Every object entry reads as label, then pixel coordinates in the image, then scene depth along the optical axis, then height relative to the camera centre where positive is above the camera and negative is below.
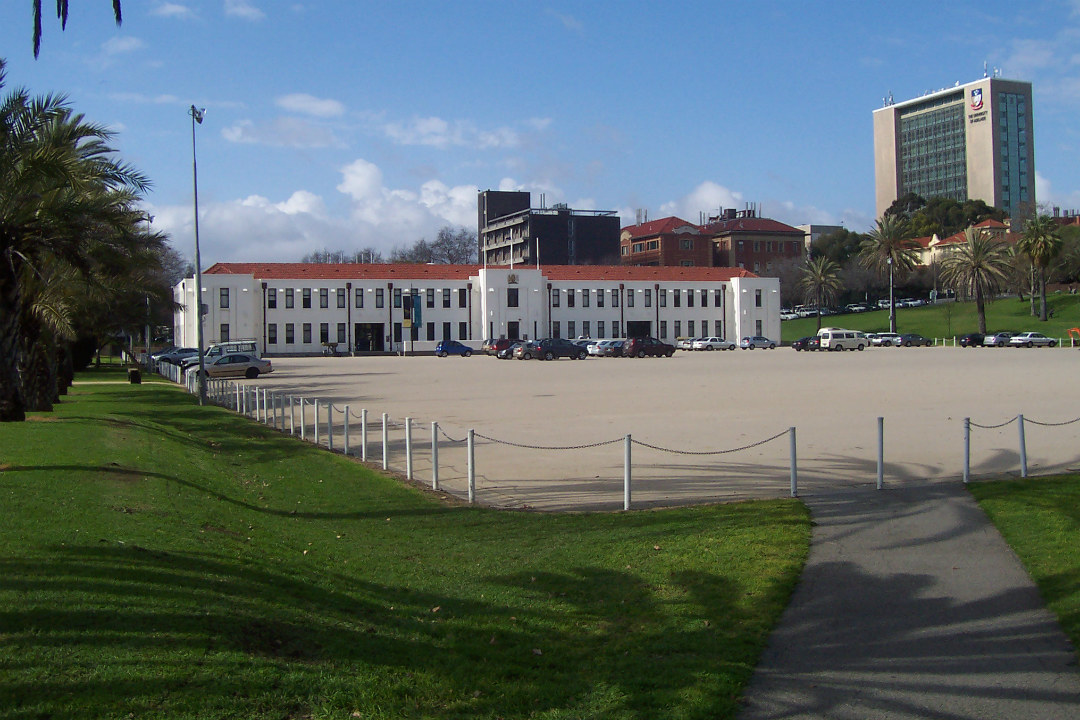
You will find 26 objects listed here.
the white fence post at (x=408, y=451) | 14.49 -1.65
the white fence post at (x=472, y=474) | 12.57 -1.73
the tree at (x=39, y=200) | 18.00 +3.33
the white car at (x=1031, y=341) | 81.44 -0.43
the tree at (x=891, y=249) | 100.06 +9.98
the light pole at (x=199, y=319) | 31.66 +1.21
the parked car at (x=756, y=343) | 94.00 -0.15
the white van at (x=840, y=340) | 83.44 -0.01
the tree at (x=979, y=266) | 92.25 +7.24
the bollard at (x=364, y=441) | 16.89 -1.69
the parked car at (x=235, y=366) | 48.72 -0.77
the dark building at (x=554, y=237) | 132.00 +15.84
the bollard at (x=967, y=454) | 12.73 -1.61
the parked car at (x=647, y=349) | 71.88 -0.39
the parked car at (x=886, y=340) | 89.38 -0.13
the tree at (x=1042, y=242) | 90.19 +9.21
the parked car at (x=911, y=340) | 89.00 -0.17
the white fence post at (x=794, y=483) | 12.00 -1.85
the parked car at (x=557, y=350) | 68.56 -0.34
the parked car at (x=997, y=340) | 83.75 -0.33
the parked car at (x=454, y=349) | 83.75 -0.12
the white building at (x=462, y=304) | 89.00 +4.46
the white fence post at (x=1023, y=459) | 13.20 -1.78
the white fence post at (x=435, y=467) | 13.79 -1.79
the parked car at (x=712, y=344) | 93.00 -0.17
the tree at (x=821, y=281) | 115.62 +7.43
